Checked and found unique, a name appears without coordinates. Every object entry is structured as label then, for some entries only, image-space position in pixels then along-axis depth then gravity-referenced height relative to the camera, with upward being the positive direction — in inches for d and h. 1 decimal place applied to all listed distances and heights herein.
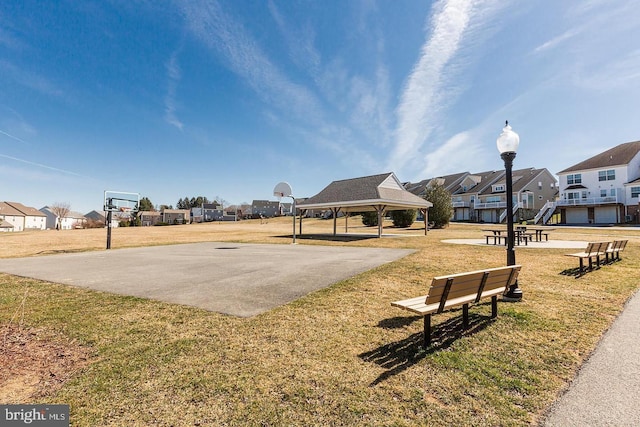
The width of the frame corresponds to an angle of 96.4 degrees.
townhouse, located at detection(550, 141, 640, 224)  1464.9 +215.0
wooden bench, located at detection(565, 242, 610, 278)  339.1 -29.4
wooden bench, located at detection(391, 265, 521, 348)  158.1 -40.8
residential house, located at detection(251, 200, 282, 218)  4391.7 +237.3
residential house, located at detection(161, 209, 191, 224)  3997.8 +88.3
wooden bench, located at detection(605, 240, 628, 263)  400.3 -29.8
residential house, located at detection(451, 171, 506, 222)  2079.2 +211.5
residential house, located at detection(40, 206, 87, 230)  3683.6 +19.6
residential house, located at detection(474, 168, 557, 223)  1884.8 +225.2
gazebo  889.1 +92.8
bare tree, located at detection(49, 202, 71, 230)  3538.4 +137.2
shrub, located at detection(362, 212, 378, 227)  1747.0 +36.4
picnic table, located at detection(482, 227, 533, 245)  627.5 -18.4
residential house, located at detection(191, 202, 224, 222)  4335.6 +140.5
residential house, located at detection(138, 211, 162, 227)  3939.5 +57.1
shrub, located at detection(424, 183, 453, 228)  1389.0 +86.8
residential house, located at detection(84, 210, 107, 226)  4111.7 +89.3
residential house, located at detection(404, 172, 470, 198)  2479.1 +393.7
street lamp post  241.3 +59.8
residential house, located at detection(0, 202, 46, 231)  3018.7 +44.4
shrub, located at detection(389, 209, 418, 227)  1528.1 +44.9
